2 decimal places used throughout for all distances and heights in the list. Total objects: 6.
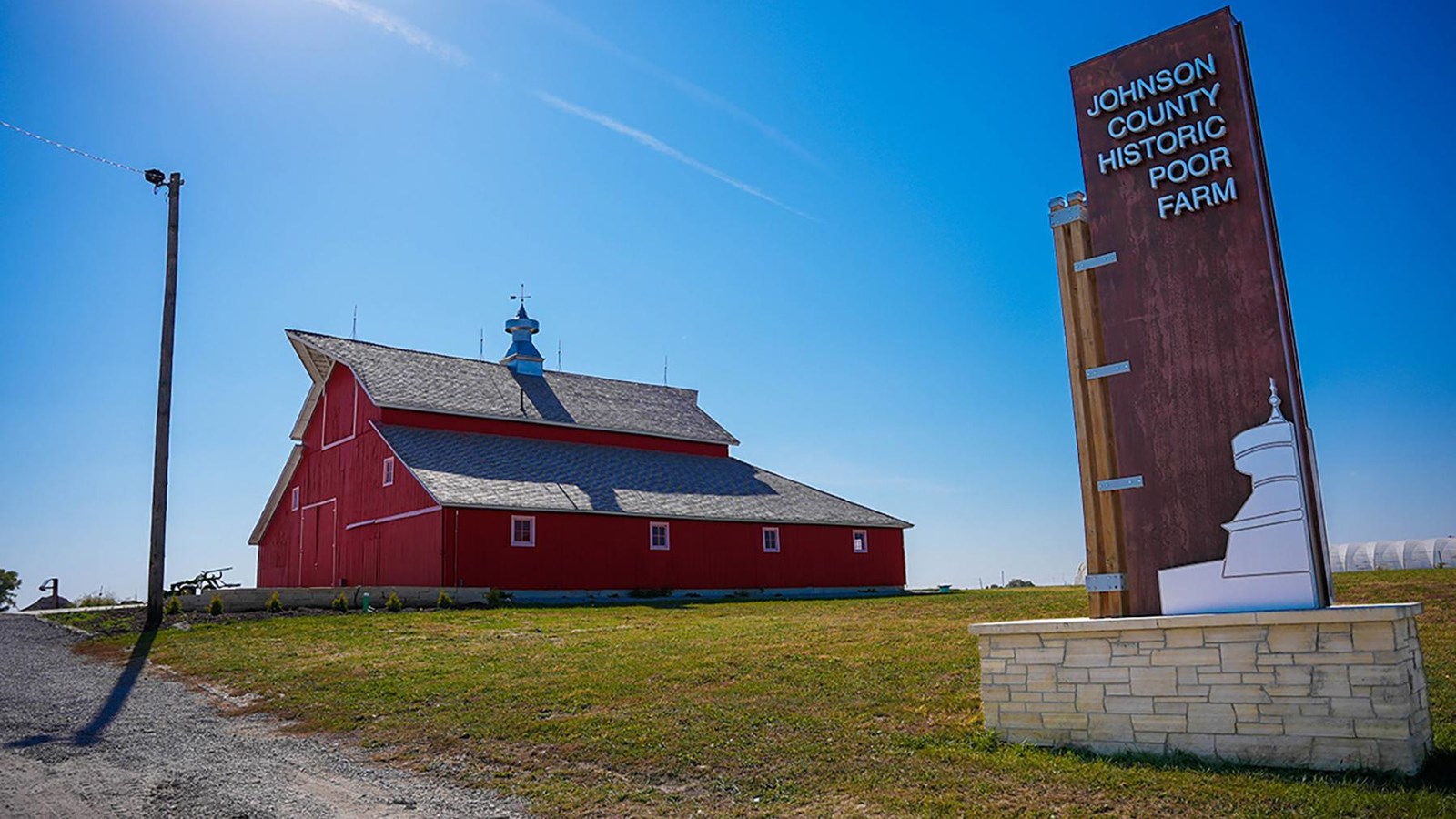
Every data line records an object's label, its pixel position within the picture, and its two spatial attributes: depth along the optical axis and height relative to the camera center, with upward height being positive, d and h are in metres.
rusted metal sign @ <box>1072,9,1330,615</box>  8.00 +2.09
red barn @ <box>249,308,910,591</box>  27.98 +2.42
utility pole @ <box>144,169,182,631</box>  19.91 +3.48
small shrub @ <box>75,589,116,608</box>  30.92 -0.21
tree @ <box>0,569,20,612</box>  46.66 +0.72
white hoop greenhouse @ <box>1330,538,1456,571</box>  30.05 -0.74
